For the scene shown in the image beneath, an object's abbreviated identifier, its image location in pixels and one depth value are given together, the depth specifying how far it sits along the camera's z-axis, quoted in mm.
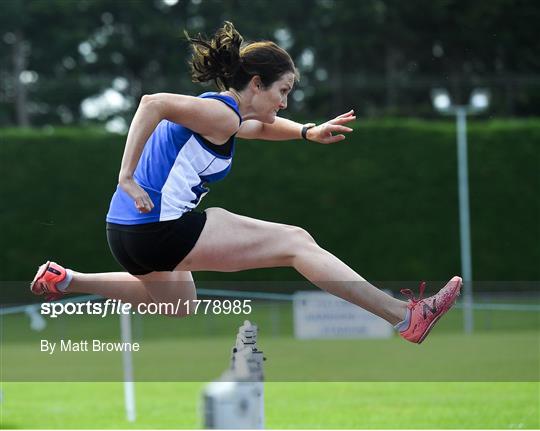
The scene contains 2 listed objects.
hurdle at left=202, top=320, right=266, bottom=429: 5965
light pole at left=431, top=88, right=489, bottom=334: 40844
